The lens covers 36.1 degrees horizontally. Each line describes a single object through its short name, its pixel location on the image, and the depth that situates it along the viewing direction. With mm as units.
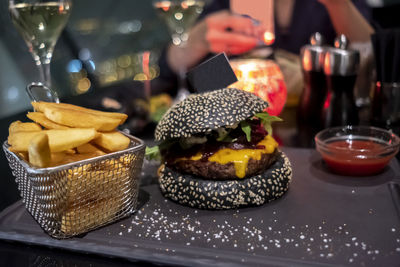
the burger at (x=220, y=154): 533
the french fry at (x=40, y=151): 439
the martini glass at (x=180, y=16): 834
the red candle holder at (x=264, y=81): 661
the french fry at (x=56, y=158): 469
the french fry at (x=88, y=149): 486
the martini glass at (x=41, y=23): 580
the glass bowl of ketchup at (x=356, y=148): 583
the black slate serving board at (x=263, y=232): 460
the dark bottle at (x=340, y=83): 649
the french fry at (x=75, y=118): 474
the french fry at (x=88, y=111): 491
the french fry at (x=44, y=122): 480
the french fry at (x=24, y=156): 480
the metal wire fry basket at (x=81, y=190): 467
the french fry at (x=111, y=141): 486
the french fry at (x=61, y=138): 457
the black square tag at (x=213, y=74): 594
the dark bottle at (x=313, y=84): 681
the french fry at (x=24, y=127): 482
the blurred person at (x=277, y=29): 824
